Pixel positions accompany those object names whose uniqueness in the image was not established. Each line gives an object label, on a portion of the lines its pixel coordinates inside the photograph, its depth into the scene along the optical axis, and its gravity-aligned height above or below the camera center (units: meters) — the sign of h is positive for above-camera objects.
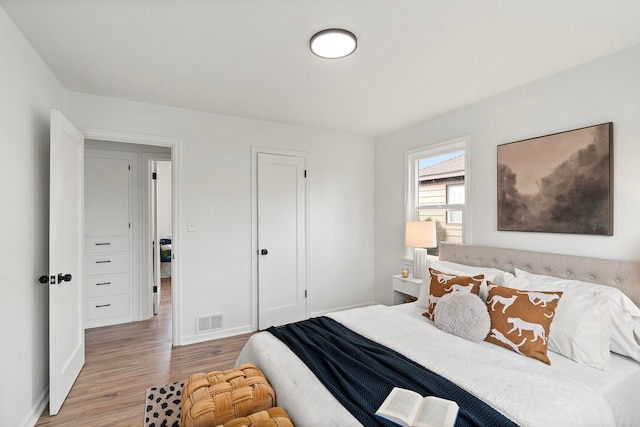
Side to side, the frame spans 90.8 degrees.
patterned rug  2.00 -1.35
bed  1.36 -0.82
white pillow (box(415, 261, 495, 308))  2.54 -0.51
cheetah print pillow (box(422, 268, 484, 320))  2.29 -0.54
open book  1.23 -0.81
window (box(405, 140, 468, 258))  3.30 +0.28
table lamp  3.28 -0.28
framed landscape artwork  2.16 +0.24
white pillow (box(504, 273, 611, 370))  1.75 -0.66
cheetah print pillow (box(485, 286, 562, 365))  1.82 -0.65
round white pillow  1.99 -0.68
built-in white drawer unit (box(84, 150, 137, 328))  3.84 -0.31
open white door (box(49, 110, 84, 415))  2.13 -0.33
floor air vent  3.37 -1.19
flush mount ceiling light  1.89 +1.07
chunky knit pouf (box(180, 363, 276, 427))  1.45 -0.91
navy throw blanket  1.32 -0.82
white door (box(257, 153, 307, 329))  3.70 -0.33
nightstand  3.32 -0.82
